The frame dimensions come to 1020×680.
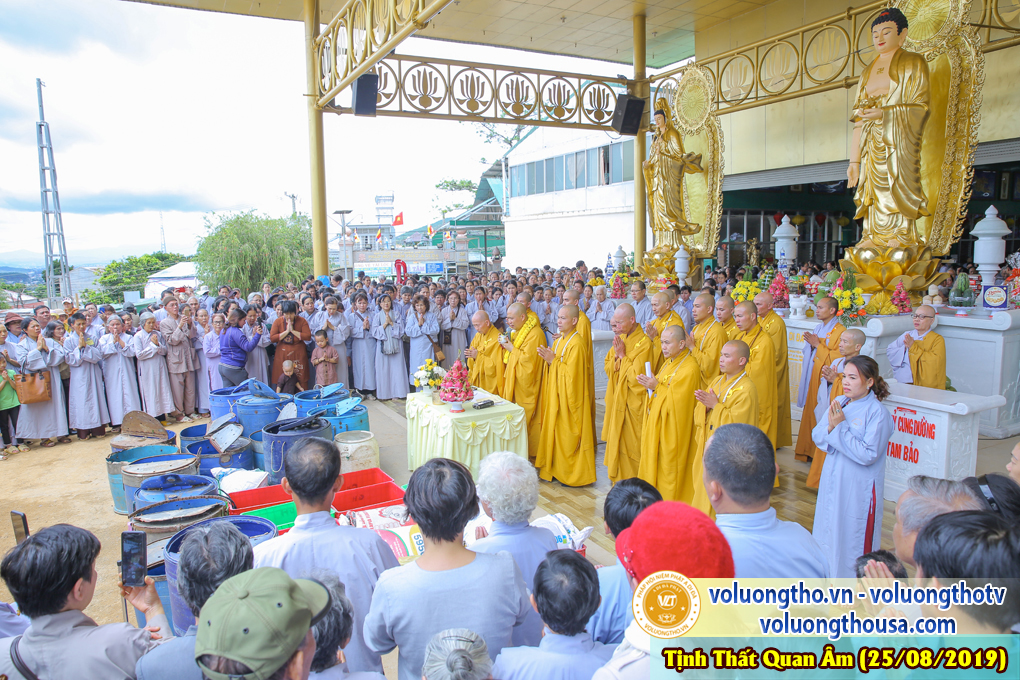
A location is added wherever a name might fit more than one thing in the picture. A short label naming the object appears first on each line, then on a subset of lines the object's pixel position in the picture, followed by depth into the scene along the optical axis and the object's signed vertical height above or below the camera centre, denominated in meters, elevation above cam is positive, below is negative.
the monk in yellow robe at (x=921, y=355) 6.71 -0.92
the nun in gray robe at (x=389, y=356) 10.06 -1.27
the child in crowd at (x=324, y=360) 8.50 -1.11
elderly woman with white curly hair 2.65 -1.02
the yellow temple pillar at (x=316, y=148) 11.99 +2.62
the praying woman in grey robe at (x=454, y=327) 10.80 -0.88
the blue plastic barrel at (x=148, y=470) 4.41 -1.35
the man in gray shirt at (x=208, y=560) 2.16 -0.98
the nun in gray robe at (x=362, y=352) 10.05 -1.21
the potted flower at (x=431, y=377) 6.30 -1.00
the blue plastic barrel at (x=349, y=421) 5.98 -1.36
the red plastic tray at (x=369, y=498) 4.70 -1.69
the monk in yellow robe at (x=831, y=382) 5.25 -0.98
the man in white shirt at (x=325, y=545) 2.48 -1.08
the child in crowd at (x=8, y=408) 7.30 -1.51
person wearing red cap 1.61 -0.73
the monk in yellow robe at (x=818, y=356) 6.54 -0.87
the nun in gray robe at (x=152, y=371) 8.29 -1.21
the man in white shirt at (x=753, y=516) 2.17 -0.87
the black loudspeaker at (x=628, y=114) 13.72 +3.55
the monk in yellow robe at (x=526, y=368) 6.82 -1.01
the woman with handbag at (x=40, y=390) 7.43 -1.28
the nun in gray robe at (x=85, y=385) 7.82 -1.31
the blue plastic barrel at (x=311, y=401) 6.36 -1.26
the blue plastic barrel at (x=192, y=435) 5.51 -1.43
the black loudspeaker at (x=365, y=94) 10.42 +3.11
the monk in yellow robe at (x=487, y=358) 7.27 -0.95
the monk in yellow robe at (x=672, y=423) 5.14 -1.24
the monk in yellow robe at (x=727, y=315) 6.35 -0.43
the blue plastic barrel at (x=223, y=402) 6.52 -1.27
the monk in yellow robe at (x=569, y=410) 6.35 -1.37
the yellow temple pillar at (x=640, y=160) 14.58 +2.81
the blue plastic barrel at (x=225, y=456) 5.33 -1.53
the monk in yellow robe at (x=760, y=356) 6.13 -0.81
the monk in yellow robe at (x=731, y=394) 4.41 -0.88
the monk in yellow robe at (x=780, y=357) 7.00 -0.96
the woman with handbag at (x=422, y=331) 10.14 -0.86
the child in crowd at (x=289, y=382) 8.26 -1.38
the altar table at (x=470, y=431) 5.67 -1.44
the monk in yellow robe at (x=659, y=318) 6.49 -0.50
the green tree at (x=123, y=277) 23.46 +0.21
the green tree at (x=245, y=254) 20.36 +0.85
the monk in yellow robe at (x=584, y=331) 6.54 -0.64
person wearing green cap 1.45 -0.83
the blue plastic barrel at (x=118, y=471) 5.05 -1.54
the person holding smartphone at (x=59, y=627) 1.96 -1.11
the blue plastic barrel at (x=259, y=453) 5.70 -1.58
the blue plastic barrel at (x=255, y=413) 6.09 -1.30
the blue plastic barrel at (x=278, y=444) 5.10 -1.34
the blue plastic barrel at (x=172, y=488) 4.11 -1.42
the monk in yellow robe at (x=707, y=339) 6.30 -0.66
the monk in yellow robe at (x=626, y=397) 6.08 -1.21
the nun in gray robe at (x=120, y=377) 8.16 -1.25
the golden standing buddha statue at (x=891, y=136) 8.04 +1.81
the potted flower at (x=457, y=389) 5.84 -1.05
